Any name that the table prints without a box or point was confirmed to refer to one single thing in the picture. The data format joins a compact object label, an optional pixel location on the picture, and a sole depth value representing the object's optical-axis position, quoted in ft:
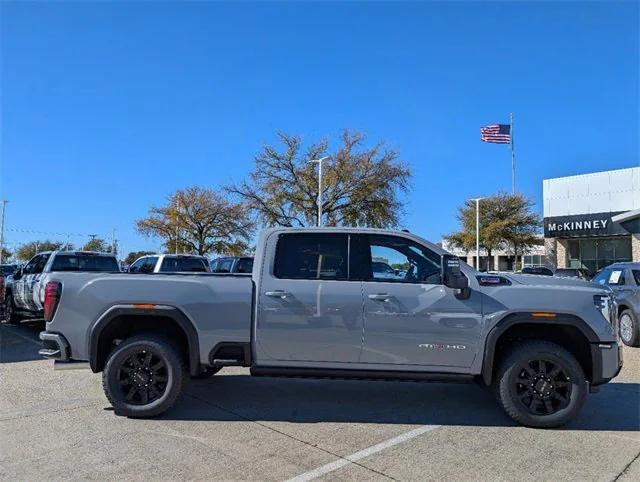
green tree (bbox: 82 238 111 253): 324.99
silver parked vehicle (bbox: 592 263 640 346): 36.42
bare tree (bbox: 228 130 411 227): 114.21
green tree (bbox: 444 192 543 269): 148.05
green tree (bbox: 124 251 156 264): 249.84
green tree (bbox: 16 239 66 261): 345.78
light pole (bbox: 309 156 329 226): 104.02
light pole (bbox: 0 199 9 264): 217.79
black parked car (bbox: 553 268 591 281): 58.18
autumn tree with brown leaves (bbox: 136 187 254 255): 157.48
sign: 101.47
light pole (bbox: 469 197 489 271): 138.90
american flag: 147.74
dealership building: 99.81
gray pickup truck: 18.66
